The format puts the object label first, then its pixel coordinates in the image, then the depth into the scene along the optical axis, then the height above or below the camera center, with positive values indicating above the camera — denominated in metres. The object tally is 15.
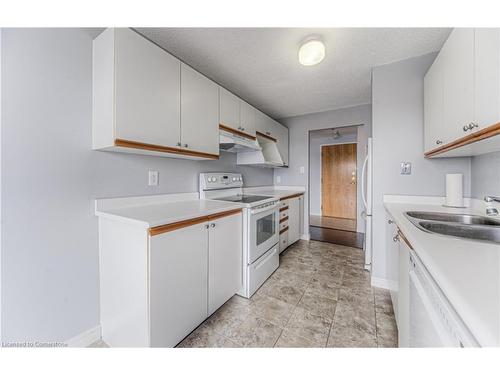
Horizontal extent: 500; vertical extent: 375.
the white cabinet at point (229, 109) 1.98 +0.81
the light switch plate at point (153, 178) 1.66 +0.06
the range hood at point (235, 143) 2.00 +0.47
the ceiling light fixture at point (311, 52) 1.54 +1.09
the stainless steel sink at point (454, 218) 1.26 -0.23
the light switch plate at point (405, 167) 1.91 +0.17
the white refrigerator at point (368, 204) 2.09 -0.21
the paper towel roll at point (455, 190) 1.59 -0.04
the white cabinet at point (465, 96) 0.90 +0.52
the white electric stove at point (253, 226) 1.80 -0.42
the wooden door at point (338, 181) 5.04 +0.11
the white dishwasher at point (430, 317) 0.45 -0.38
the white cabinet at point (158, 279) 1.08 -0.60
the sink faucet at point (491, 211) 1.17 -0.16
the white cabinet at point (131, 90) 1.18 +0.63
